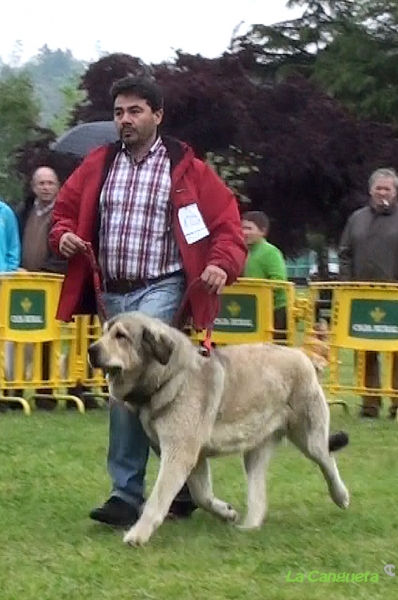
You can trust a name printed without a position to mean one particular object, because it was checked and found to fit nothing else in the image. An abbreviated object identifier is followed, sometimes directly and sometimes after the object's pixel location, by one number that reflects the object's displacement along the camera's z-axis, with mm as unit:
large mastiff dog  5848
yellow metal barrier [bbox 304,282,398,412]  11289
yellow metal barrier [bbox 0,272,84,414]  11227
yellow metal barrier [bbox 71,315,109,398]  11852
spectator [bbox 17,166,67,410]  11133
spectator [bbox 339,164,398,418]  11234
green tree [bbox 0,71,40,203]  53906
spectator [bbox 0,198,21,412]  11102
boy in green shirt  11568
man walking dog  6305
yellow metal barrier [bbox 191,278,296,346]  11422
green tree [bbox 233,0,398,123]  38625
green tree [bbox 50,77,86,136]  68062
